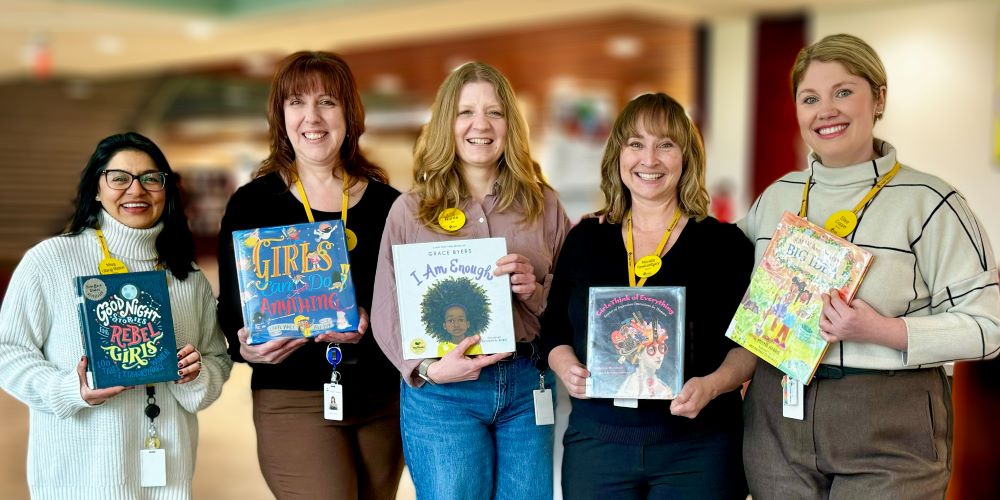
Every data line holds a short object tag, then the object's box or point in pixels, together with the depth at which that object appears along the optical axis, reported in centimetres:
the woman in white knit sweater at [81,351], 214
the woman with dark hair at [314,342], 239
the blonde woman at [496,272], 225
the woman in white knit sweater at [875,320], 196
